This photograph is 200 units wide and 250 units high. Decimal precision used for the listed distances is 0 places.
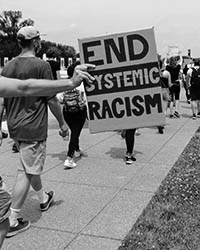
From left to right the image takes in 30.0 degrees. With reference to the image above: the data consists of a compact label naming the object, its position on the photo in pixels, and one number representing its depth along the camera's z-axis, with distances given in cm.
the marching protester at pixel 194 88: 1045
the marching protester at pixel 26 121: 357
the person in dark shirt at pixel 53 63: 852
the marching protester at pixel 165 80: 978
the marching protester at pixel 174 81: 1042
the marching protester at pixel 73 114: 571
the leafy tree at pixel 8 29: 9387
